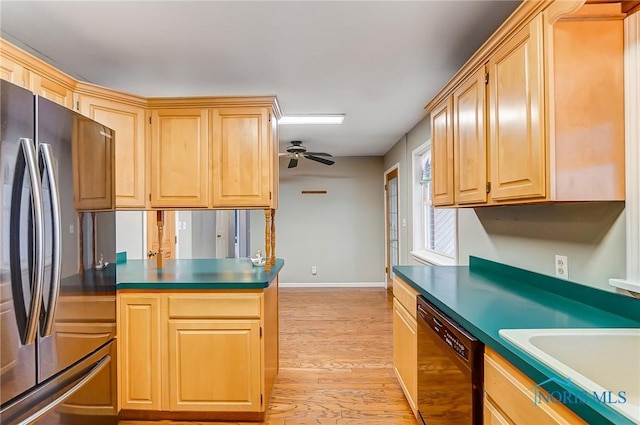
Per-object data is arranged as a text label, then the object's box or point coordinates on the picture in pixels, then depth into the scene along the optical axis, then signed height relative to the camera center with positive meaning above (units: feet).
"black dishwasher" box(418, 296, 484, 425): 3.92 -2.28
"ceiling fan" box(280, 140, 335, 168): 14.30 +2.84
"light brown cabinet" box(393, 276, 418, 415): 6.26 -2.75
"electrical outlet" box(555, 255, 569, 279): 5.08 -0.88
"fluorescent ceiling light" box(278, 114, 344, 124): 11.05 +3.44
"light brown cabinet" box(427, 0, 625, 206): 4.06 +1.47
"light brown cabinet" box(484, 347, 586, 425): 2.77 -1.86
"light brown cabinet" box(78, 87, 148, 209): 7.06 +1.85
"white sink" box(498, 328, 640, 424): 3.37 -1.54
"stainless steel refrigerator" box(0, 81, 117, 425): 3.41 -0.68
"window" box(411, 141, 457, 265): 10.73 -0.35
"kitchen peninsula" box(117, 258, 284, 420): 6.50 -2.70
